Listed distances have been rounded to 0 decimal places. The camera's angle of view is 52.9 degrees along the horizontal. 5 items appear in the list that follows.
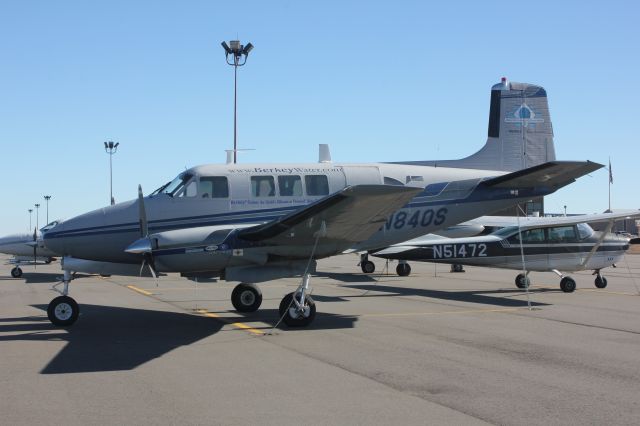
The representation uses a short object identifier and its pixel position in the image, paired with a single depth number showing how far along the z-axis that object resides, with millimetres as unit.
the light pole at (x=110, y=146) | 62494
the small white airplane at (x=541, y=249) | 19766
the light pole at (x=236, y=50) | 31189
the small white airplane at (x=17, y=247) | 30219
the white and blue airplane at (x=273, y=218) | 11734
